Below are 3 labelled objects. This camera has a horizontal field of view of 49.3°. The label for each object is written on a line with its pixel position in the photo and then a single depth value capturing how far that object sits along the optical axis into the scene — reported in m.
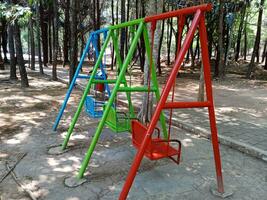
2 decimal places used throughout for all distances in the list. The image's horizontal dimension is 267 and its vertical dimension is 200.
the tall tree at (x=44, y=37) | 19.42
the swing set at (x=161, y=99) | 2.97
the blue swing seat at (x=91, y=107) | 5.48
